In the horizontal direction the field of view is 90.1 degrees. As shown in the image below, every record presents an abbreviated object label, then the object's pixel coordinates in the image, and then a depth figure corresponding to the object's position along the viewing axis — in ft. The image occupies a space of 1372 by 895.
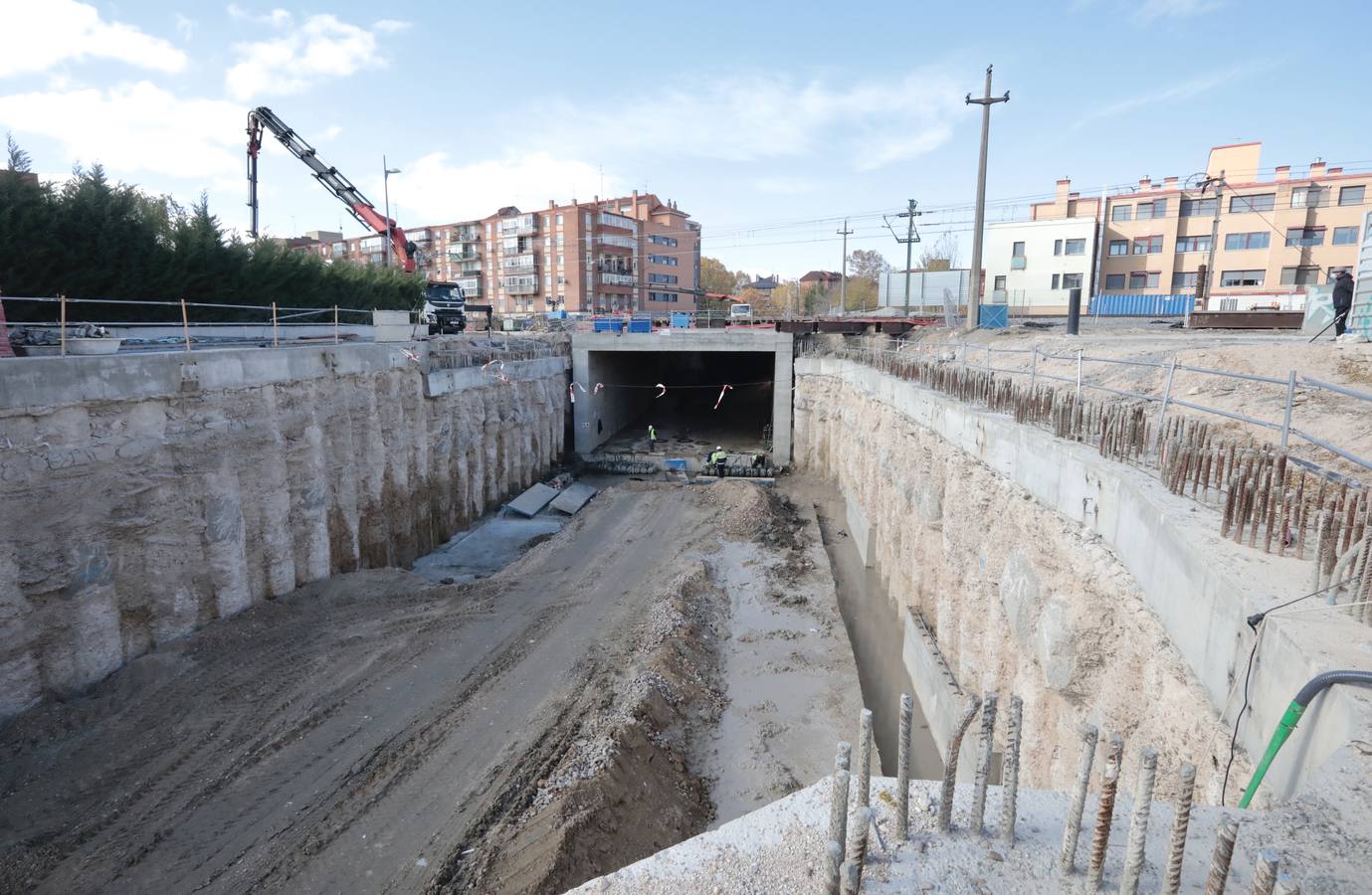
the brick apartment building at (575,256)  236.02
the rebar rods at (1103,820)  9.91
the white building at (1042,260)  157.58
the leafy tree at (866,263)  384.27
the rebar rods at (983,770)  11.24
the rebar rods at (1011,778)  11.32
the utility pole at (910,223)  141.79
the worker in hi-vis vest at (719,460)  99.96
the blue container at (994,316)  93.40
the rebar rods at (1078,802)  10.37
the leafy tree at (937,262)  320.09
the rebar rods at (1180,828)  8.92
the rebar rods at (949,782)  11.66
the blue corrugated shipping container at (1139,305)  141.79
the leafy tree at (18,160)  65.46
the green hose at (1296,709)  11.12
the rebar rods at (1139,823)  9.12
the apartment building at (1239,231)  145.28
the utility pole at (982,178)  74.74
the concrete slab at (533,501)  79.10
